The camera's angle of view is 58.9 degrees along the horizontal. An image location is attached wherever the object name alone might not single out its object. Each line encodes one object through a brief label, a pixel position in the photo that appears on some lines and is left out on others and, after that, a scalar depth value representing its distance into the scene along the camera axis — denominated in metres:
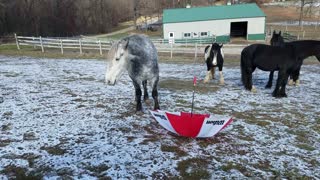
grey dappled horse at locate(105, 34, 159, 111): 6.28
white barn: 38.06
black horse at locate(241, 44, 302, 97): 8.51
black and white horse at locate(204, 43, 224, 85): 10.20
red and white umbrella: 5.05
